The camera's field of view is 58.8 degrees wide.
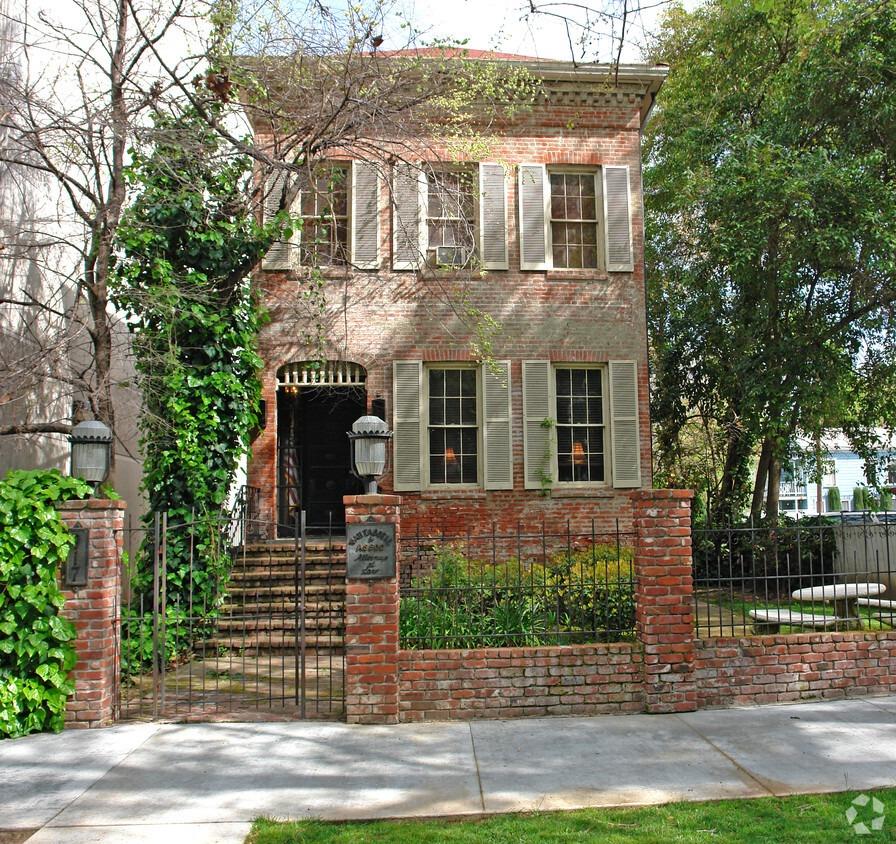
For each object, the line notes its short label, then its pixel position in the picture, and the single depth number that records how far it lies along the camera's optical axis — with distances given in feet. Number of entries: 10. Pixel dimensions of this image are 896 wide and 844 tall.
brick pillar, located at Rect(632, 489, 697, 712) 21.57
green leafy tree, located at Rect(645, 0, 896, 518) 34.96
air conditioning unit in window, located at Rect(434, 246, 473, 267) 40.96
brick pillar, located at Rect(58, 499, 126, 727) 21.03
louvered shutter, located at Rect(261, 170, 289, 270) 39.24
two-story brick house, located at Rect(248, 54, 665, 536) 39.91
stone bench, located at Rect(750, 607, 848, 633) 23.44
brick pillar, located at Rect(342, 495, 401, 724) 21.04
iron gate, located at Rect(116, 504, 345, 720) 22.36
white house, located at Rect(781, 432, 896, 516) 159.91
